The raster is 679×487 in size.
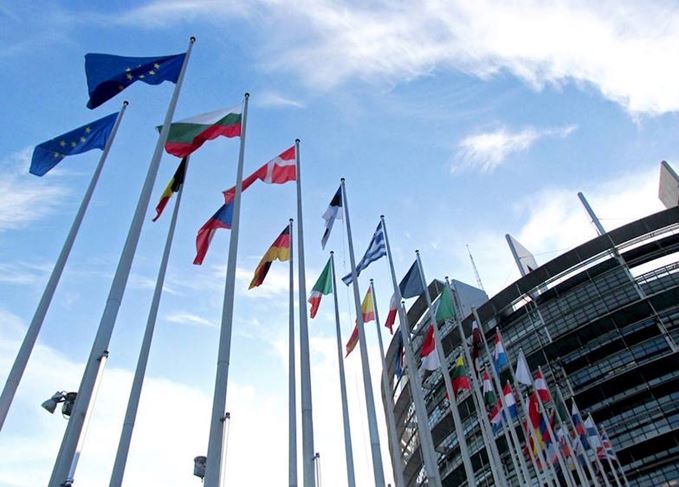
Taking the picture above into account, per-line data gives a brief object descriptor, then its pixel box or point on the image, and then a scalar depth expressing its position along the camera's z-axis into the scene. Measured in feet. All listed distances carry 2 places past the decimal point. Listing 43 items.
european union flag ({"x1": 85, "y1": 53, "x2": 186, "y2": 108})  48.70
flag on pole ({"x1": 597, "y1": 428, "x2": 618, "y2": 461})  96.58
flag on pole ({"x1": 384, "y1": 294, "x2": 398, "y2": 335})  76.02
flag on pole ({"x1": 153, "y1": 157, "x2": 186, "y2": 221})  54.34
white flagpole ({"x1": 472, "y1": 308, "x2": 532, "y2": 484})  74.90
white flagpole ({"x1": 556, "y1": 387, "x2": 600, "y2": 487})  90.27
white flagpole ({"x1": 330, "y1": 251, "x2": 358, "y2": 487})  53.88
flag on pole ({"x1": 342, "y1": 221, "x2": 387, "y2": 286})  72.18
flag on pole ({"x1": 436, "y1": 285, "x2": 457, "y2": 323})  76.35
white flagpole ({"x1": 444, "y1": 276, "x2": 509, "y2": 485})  69.55
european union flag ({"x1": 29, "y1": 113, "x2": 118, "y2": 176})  51.11
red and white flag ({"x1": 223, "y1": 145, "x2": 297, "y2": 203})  61.20
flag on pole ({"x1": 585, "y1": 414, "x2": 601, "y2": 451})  93.04
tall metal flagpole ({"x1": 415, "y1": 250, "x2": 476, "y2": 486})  62.64
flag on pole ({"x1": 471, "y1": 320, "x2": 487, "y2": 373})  81.56
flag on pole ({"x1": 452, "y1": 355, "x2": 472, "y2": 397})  76.28
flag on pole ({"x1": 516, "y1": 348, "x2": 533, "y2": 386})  81.54
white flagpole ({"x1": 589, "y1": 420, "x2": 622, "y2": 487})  95.14
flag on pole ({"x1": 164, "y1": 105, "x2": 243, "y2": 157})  51.75
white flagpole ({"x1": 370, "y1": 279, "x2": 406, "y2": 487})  56.63
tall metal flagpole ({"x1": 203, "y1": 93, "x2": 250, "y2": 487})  34.14
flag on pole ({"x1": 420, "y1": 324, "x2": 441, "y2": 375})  68.74
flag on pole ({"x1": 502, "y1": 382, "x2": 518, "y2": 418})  79.10
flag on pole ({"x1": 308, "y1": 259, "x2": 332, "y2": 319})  68.14
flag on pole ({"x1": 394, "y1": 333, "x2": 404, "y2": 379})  78.28
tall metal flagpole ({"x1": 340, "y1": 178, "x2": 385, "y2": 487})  47.50
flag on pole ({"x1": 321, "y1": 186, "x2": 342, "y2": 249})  69.29
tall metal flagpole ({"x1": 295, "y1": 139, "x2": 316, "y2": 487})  45.50
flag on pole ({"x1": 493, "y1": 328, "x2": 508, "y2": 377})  82.60
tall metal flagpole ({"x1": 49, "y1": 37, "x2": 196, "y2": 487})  31.63
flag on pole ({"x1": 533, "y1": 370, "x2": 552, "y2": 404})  83.58
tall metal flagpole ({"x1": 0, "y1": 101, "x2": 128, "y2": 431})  36.99
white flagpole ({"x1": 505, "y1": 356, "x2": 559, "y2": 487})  77.86
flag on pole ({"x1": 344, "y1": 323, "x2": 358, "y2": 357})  72.06
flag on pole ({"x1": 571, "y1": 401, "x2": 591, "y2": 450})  93.31
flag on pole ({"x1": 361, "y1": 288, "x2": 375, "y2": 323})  72.59
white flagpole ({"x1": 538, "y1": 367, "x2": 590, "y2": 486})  88.38
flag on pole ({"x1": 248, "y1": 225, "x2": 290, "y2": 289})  63.10
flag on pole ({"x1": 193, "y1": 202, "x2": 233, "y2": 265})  53.93
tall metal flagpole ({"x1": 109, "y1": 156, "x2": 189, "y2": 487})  35.96
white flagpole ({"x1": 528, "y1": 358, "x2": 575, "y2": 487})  81.71
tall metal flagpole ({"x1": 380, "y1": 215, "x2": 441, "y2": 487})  52.70
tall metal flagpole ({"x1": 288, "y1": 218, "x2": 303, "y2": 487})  49.14
